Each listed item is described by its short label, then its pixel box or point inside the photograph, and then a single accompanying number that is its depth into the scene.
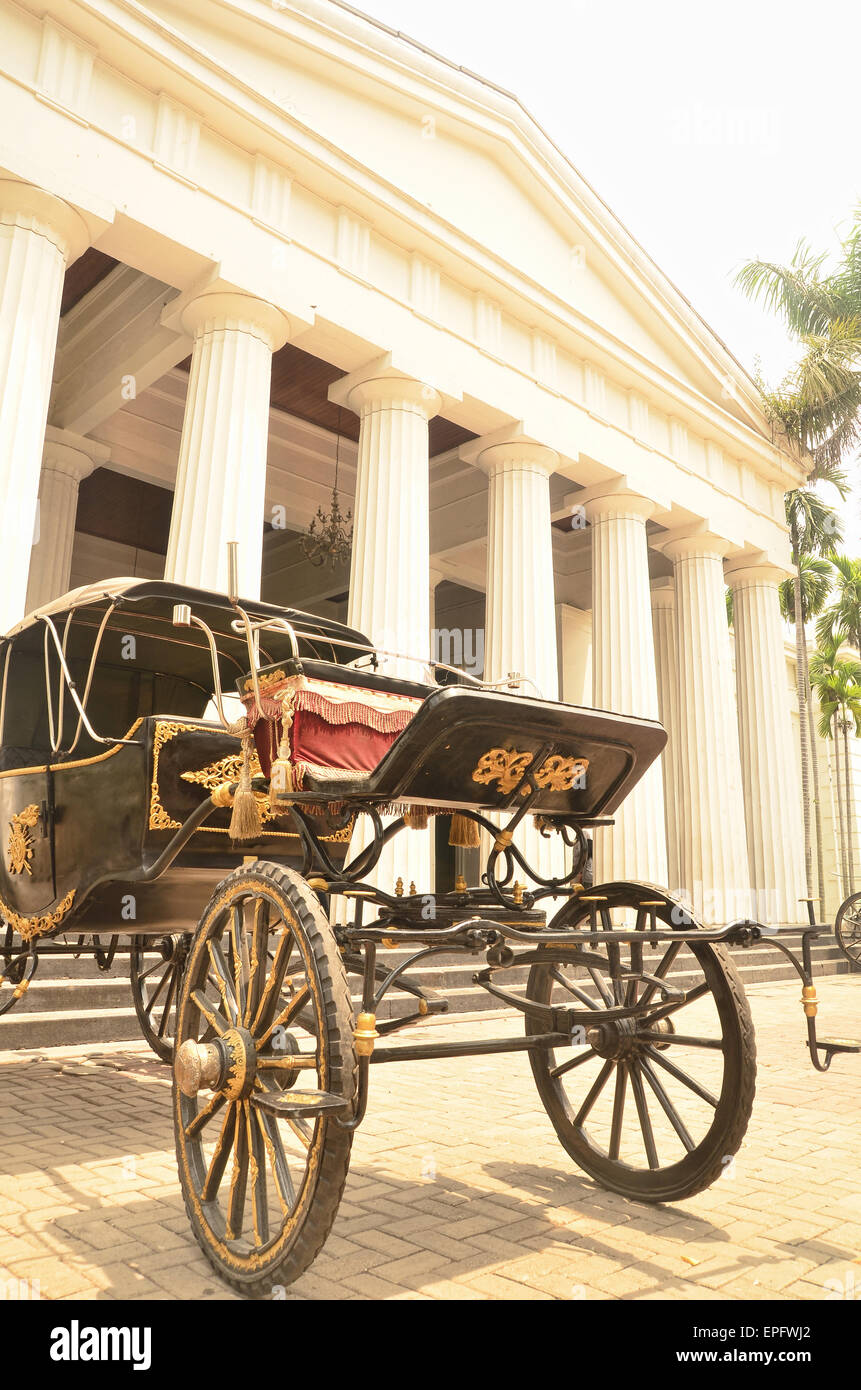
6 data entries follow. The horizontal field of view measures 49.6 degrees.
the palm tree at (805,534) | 20.06
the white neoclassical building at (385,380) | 9.13
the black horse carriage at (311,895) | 2.65
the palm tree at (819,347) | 18.41
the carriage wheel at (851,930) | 13.95
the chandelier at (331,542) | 14.02
